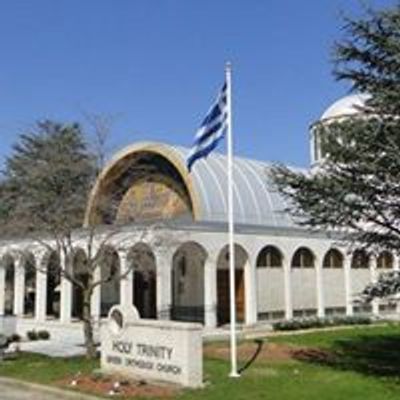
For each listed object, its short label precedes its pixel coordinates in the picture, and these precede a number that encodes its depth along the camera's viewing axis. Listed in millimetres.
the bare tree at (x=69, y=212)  22484
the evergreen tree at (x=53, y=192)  22438
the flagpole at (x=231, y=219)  17328
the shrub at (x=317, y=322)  32500
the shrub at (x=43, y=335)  30734
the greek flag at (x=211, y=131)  18141
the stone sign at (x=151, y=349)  15961
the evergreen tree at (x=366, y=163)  16547
